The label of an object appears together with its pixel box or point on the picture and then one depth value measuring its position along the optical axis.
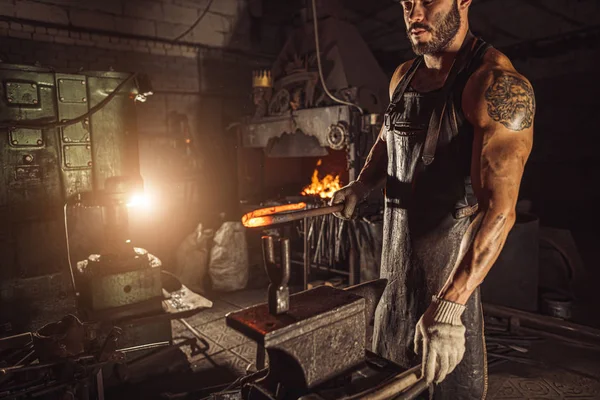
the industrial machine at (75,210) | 4.30
